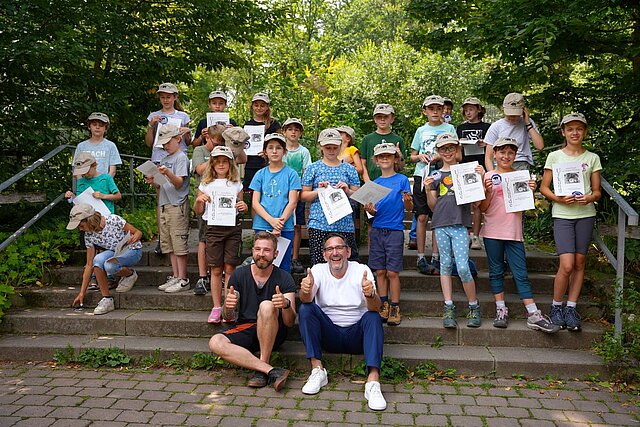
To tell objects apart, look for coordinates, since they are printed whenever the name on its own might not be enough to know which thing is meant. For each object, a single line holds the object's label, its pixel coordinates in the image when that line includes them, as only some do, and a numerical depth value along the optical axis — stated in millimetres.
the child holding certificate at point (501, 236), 5477
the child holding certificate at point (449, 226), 5512
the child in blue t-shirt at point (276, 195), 5715
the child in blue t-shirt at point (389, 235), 5602
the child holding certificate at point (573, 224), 5352
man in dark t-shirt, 4820
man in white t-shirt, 4703
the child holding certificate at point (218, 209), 5684
